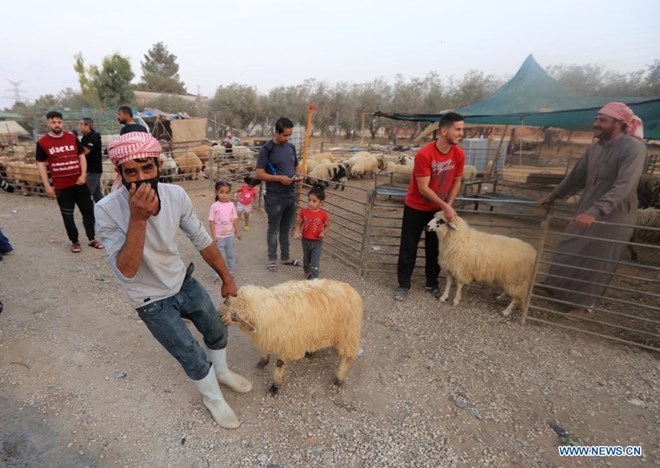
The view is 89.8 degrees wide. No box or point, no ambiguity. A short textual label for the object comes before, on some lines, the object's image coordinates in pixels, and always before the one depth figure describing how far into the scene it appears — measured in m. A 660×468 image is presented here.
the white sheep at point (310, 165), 14.62
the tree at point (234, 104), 39.16
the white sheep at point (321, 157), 16.49
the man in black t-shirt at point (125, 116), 5.51
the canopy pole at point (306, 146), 5.59
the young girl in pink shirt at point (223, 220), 4.68
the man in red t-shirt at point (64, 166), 4.96
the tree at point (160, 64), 67.31
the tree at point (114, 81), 39.59
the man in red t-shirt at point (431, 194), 4.01
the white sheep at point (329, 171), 14.21
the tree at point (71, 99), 43.09
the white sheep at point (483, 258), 4.15
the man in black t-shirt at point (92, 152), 5.95
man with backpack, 4.70
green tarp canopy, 7.31
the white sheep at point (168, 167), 10.93
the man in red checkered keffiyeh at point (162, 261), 1.75
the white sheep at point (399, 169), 15.08
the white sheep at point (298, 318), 2.66
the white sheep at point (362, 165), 16.20
